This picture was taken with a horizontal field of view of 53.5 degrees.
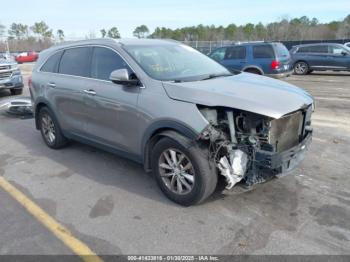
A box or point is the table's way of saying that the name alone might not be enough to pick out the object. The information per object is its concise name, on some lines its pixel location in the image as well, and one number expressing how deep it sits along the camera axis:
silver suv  3.56
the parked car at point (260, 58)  12.59
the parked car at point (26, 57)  41.25
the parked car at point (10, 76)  12.03
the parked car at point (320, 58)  16.84
